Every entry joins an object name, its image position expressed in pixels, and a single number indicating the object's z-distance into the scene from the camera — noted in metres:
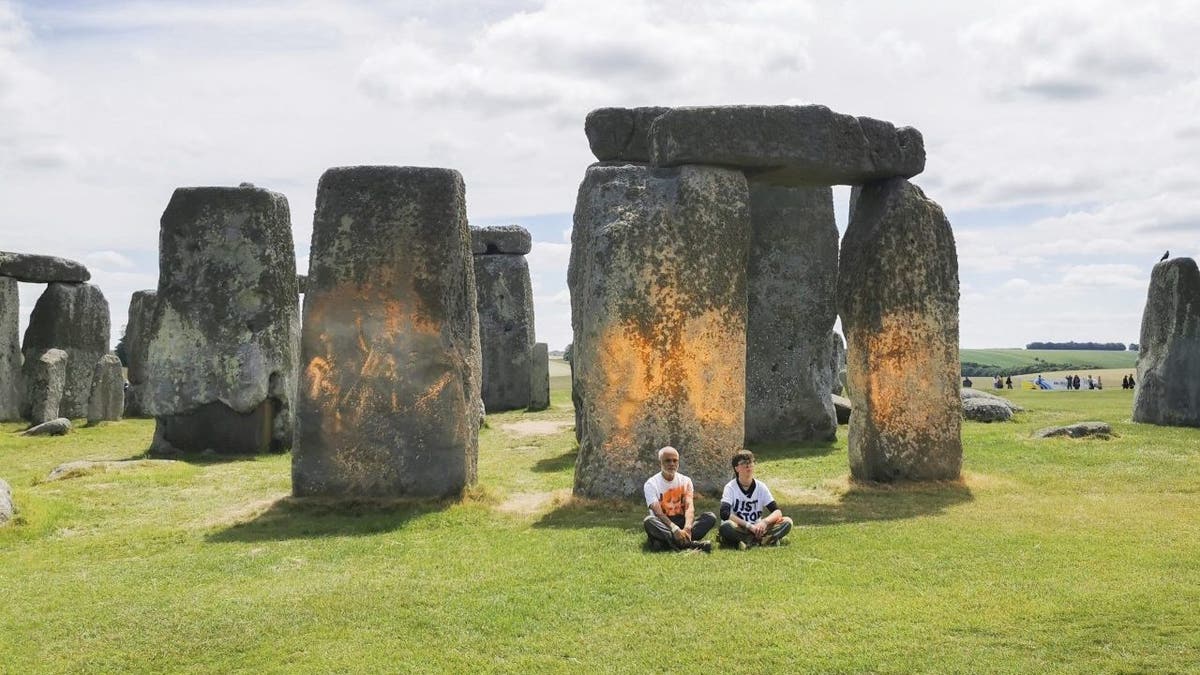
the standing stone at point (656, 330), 11.45
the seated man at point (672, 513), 9.28
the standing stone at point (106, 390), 23.95
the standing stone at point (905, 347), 12.75
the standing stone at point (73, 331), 26.72
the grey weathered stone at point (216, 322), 17.58
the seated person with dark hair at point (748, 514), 9.40
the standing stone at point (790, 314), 18.19
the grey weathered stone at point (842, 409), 20.20
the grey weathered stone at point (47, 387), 23.84
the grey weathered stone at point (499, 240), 28.68
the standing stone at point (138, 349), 26.25
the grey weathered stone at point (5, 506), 10.98
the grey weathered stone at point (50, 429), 21.44
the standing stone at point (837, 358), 22.56
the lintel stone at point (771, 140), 11.69
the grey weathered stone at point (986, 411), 21.12
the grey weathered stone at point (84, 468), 14.41
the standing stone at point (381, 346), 11.97
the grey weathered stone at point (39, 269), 25.88
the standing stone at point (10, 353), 24.73
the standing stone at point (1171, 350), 19.89
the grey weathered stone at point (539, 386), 27.20
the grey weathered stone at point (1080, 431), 16.95
